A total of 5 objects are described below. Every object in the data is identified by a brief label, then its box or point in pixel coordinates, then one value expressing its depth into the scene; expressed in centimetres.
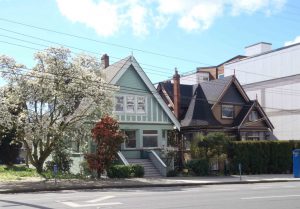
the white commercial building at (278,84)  4903
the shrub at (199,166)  3200
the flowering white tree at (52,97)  2764
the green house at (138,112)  3469
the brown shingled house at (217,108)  3950
